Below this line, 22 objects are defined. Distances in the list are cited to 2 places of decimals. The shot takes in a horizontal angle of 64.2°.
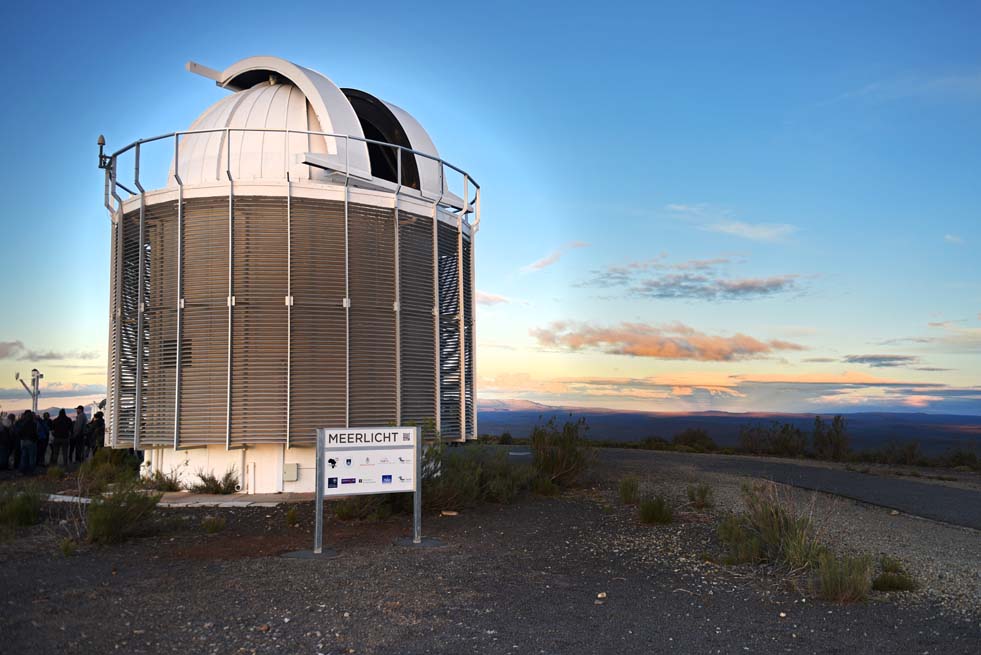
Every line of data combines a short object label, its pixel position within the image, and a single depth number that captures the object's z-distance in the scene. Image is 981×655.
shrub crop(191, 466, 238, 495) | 12.55
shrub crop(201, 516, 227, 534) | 9.53
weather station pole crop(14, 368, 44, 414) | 28.81
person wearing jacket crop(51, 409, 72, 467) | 18.50
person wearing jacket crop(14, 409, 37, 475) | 17.84
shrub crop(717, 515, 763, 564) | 7.68
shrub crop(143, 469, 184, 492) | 13.02
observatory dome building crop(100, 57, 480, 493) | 12.35
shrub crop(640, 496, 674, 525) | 9.88
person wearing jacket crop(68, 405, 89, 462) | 19.72
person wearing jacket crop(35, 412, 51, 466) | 19.19
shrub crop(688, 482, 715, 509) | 11.09
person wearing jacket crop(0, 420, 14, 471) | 17.98
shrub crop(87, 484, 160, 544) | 8.66
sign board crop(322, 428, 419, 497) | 8.69
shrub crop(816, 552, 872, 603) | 6.29
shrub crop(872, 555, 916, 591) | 6.72
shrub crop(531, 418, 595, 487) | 13.57
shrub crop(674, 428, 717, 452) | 27.33
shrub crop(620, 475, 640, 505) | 11.61
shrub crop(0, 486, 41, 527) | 9.85
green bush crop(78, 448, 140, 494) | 12.15
